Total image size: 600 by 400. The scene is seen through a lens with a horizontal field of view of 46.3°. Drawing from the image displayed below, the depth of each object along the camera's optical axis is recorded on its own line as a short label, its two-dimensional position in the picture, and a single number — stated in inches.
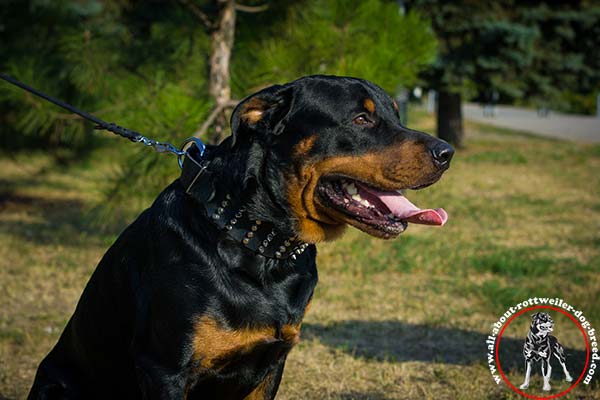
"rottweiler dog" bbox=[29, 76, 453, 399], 98.1
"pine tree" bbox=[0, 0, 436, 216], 239.6
